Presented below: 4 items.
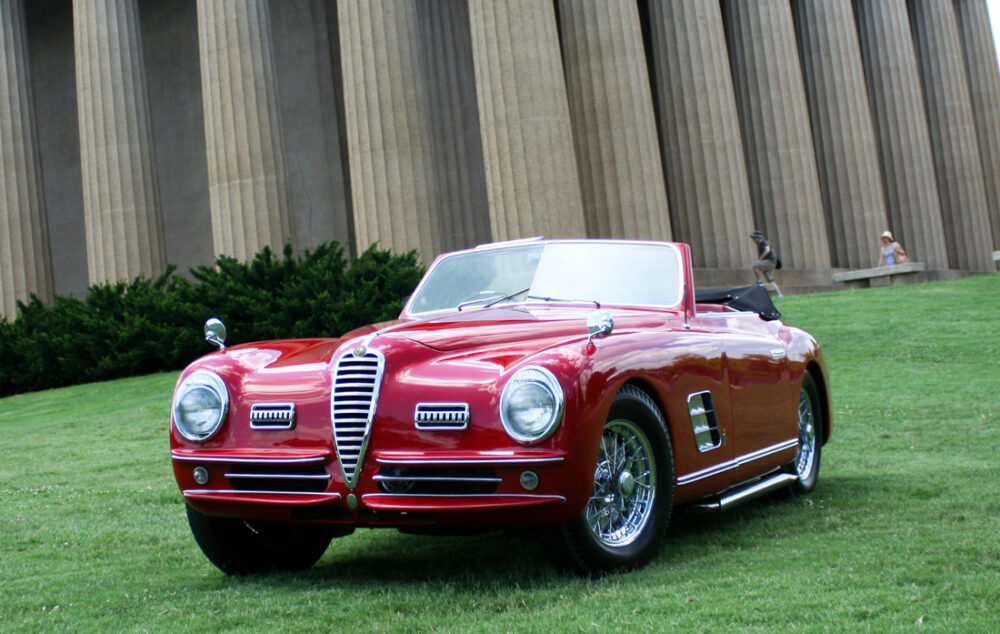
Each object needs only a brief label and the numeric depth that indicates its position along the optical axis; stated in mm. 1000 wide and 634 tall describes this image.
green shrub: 19141
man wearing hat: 25141
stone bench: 26609
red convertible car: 4758
